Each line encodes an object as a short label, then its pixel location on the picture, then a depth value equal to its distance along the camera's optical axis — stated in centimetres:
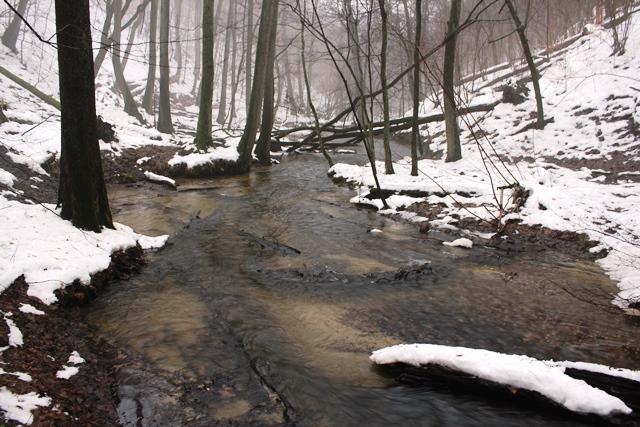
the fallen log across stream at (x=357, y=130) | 1588
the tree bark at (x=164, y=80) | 1858
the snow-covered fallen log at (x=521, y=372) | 291
